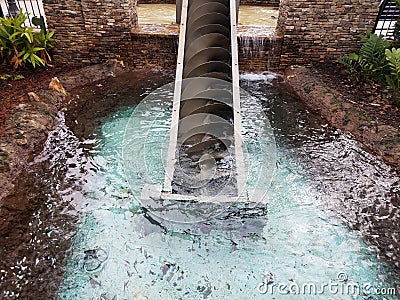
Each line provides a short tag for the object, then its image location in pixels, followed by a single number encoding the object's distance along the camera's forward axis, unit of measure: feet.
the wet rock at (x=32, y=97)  16.40
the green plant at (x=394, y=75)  15.65
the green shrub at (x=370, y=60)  18.15
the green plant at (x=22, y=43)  18.28
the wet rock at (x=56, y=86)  17.85
